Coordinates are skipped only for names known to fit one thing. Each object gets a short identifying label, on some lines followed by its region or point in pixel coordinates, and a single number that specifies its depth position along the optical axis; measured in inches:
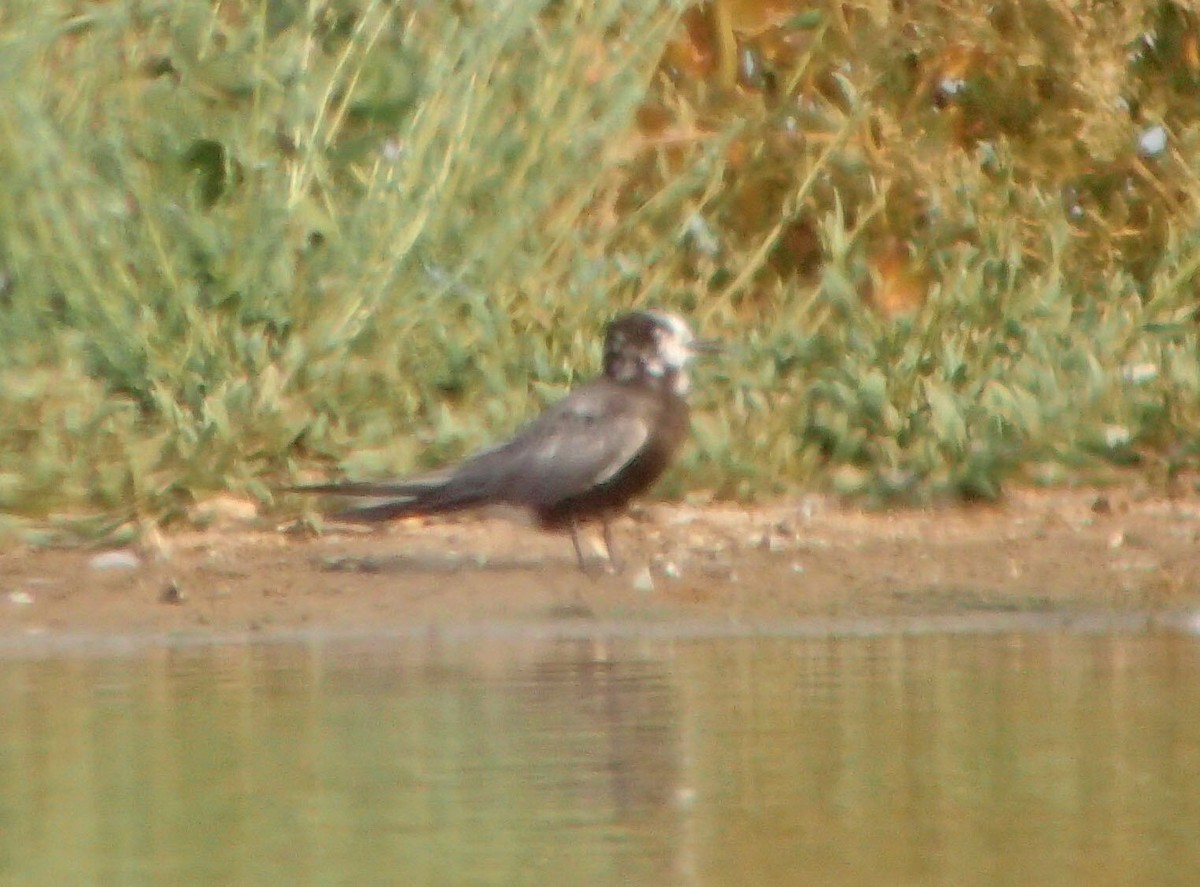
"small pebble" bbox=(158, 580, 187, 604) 549.3
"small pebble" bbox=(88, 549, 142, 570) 572.7
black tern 586.9
